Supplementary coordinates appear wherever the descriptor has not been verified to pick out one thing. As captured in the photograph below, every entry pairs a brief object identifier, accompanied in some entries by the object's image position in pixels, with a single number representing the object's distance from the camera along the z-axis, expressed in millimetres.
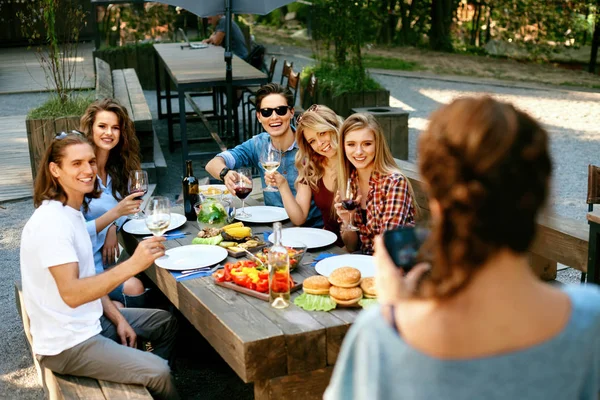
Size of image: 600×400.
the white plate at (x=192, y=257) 3383
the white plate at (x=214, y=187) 4133
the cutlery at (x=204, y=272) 3293
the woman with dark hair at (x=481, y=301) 1275
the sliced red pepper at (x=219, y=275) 3170
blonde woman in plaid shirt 3602
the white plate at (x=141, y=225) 3984
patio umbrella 6960
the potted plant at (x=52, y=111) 6926
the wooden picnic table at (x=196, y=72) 7610
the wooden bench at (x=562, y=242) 3723
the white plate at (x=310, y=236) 3604
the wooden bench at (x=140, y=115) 7340
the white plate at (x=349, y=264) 3176
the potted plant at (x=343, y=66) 9586
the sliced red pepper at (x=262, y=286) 3031
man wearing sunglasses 4629
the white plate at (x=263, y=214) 4094
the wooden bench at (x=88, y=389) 2957
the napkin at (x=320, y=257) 3411
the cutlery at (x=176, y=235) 3898
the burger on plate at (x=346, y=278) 2873
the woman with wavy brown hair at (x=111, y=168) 4113
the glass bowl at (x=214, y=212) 3881
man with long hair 2941
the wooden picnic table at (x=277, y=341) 2627
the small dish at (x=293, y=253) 3254
